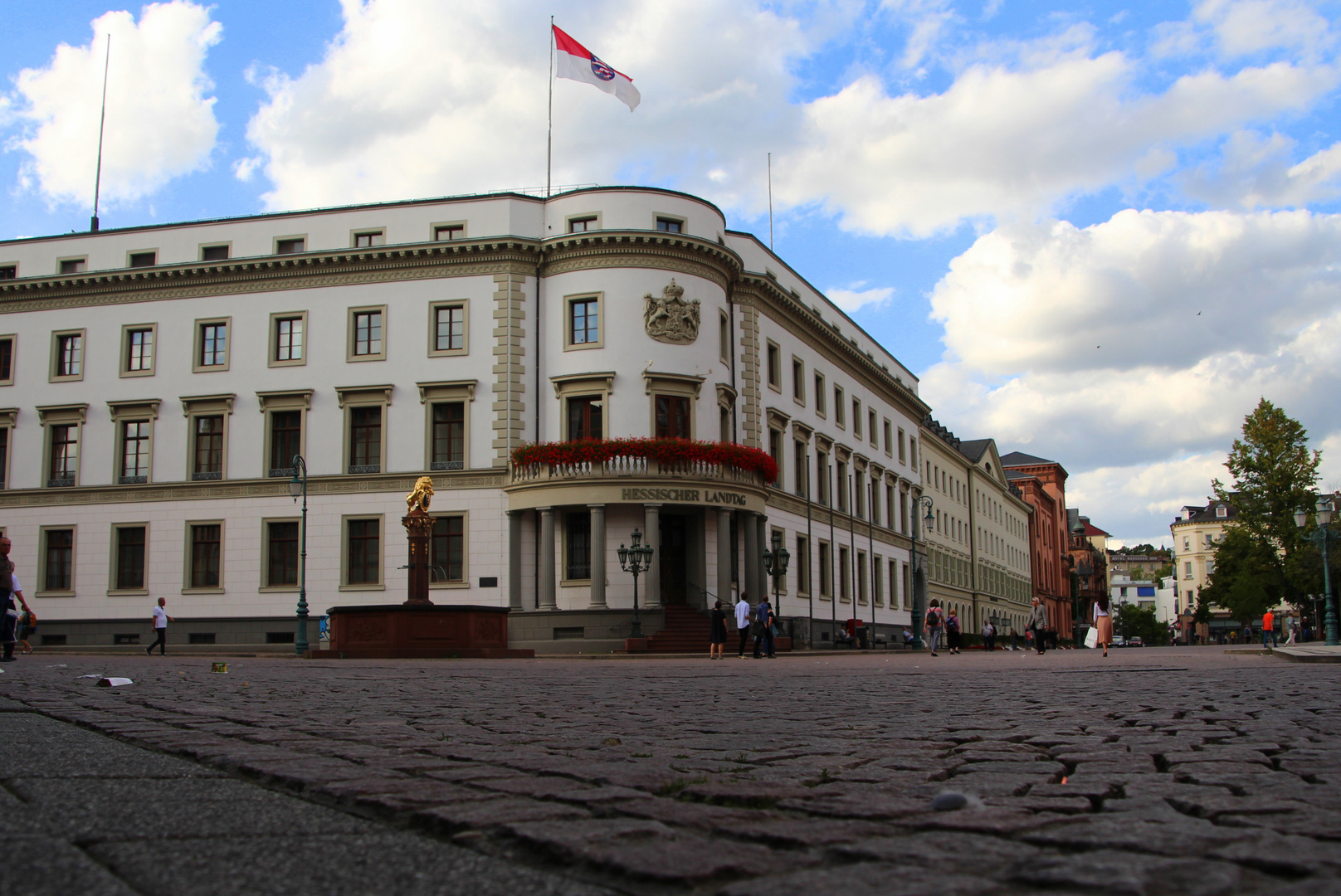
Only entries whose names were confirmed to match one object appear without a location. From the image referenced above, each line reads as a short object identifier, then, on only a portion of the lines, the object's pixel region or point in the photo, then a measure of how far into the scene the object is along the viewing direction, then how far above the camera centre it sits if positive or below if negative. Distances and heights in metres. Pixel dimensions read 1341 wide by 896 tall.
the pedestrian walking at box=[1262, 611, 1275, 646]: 56.97 -1.57
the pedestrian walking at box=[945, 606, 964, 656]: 43.56 -1.21
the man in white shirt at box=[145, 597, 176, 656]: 31.08 -0.41
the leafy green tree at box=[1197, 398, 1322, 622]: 59.09 +4.97
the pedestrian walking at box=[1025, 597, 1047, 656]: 34.66 -0.77
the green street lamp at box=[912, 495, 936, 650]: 51.33 -0.20
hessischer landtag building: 37.97 +6.31
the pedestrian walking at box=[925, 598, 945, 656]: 37.34 -0.82
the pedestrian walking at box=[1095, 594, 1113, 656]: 32.69 -0.73
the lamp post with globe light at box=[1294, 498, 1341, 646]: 33.12 +1.77
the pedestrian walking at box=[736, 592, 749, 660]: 30.31 -0.44
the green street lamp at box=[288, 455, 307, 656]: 32.38 +1.08
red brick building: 117.06 +7.16
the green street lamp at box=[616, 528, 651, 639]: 33.91 +1.21
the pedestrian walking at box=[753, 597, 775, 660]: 30.86 -0.68
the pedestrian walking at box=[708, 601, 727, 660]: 29.86 -0.80
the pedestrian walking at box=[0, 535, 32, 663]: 15.54 +0.06
